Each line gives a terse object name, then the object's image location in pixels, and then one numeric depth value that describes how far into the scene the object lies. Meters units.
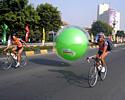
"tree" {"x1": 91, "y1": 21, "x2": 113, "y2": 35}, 47.32
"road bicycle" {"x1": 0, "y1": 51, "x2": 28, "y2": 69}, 6.19
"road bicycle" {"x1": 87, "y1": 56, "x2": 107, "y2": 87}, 4.29
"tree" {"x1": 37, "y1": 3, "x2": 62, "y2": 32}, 23.36
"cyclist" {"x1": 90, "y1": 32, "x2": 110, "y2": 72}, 4.71
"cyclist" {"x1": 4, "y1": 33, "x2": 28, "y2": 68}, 6.29
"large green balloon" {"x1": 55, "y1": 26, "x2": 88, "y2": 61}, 4.44
